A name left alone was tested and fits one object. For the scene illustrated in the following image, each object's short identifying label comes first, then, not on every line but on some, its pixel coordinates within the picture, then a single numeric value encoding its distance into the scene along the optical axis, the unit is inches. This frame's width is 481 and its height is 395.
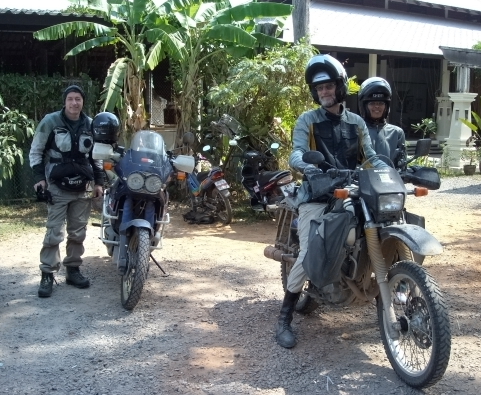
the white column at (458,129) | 626.8
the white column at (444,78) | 801.6
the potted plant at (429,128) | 638.3
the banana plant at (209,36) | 394.0
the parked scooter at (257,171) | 335.3
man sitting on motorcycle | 176.6
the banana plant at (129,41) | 385.1
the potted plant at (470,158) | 588.1
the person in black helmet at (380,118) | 216.8
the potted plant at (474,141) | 603.0
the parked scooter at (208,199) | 361.7
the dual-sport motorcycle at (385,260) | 143.9
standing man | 223.1
